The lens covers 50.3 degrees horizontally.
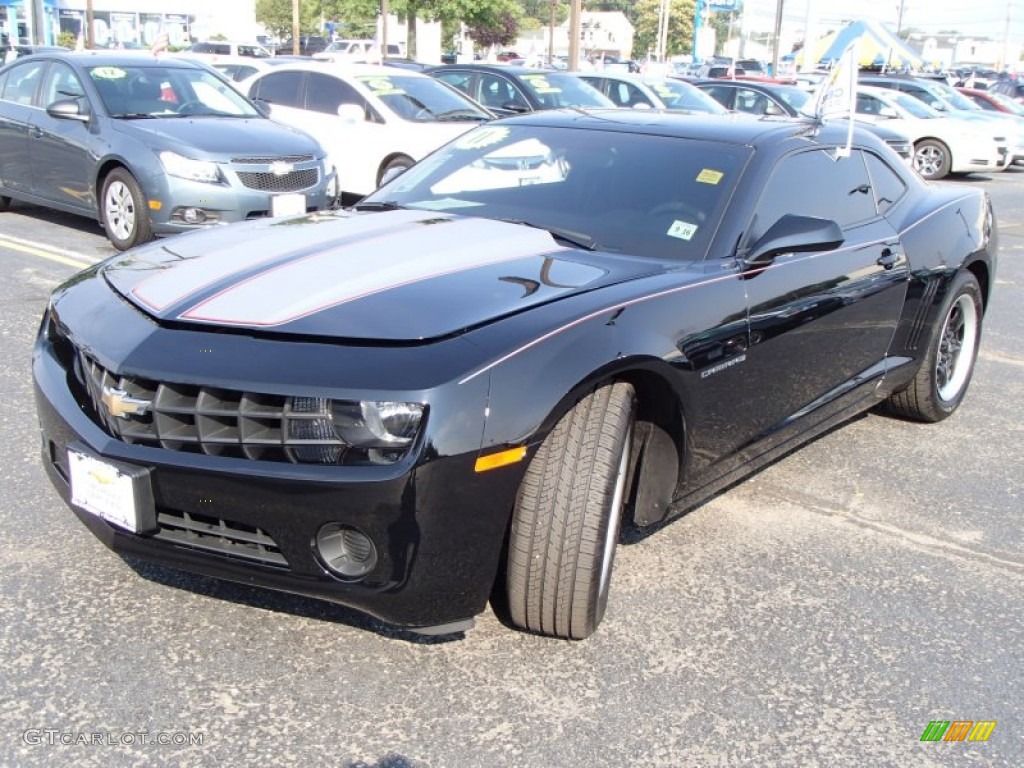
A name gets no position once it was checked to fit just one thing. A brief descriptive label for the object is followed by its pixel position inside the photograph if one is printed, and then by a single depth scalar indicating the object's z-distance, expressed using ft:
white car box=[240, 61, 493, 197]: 35.42
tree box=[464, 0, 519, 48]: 123.24
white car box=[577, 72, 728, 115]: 51.26
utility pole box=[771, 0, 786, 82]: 106.93
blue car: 26.73
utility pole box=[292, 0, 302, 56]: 117.07
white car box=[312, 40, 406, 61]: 111.66
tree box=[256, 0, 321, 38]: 224.94
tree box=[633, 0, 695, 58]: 322.75
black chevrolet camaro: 8.41
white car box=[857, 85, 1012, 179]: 59.31
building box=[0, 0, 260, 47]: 138.92
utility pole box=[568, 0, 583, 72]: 69.15
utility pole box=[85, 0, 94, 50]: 109.09
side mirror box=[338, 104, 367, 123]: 34.73
